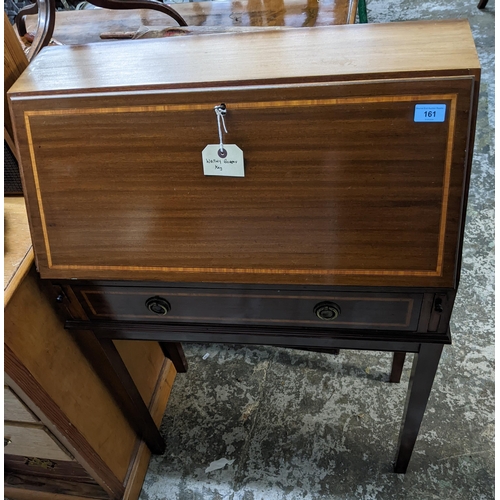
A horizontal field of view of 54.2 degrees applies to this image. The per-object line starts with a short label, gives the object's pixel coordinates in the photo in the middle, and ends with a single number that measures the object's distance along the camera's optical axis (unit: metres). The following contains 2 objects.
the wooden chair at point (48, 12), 1.03
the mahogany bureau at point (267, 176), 0.74
